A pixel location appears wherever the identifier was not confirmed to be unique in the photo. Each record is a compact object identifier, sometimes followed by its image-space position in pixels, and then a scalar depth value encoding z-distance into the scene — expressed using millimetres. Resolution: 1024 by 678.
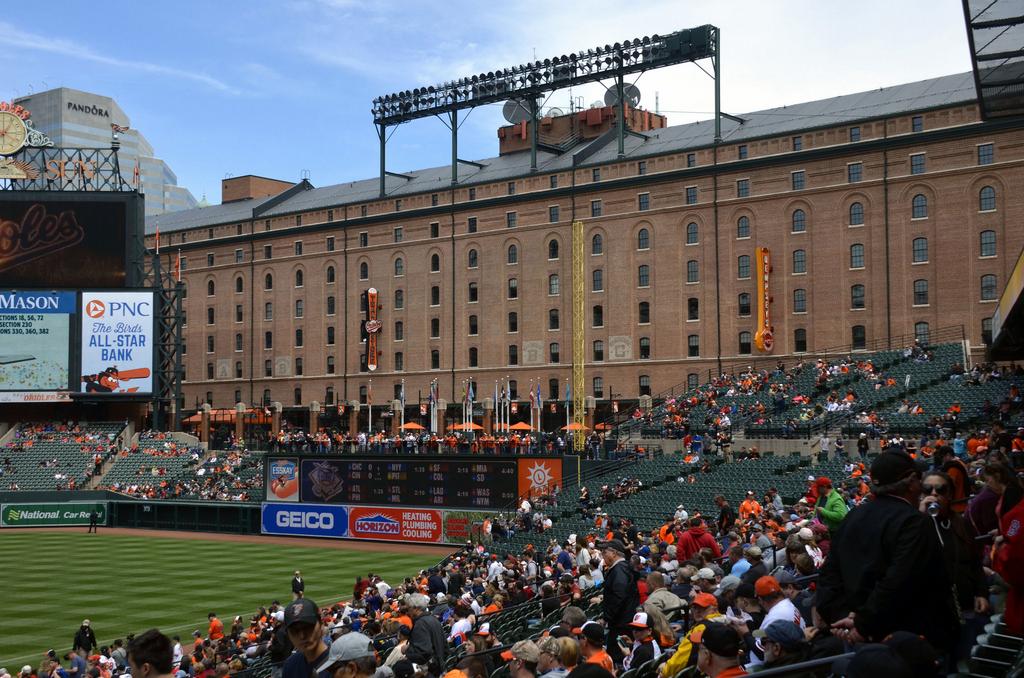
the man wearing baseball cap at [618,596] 12180
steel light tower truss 69875
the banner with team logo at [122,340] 79250
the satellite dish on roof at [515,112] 89000
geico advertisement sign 60438
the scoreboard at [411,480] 54062
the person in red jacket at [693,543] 18328
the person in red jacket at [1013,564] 7445
